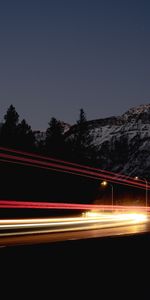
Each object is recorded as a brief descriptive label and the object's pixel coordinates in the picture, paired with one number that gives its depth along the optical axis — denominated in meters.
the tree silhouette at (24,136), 107.94
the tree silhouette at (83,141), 157.88
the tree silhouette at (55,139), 130.15
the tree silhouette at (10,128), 108.50
